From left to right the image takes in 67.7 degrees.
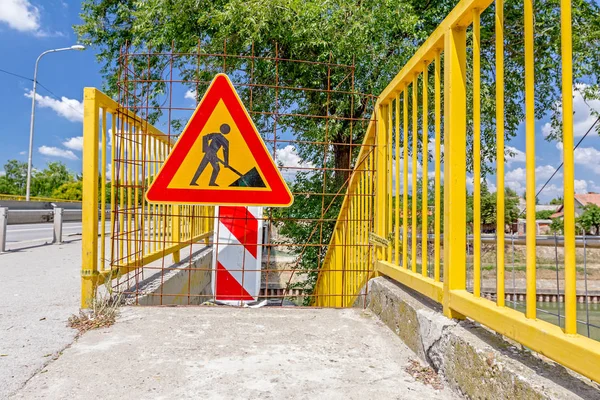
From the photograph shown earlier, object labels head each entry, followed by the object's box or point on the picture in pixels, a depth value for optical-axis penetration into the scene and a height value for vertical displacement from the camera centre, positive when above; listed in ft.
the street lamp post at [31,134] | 70.95 +12.58
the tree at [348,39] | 25.68 +10.52
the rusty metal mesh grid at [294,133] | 20.08 +4.61
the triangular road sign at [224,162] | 11.03 +1.21
